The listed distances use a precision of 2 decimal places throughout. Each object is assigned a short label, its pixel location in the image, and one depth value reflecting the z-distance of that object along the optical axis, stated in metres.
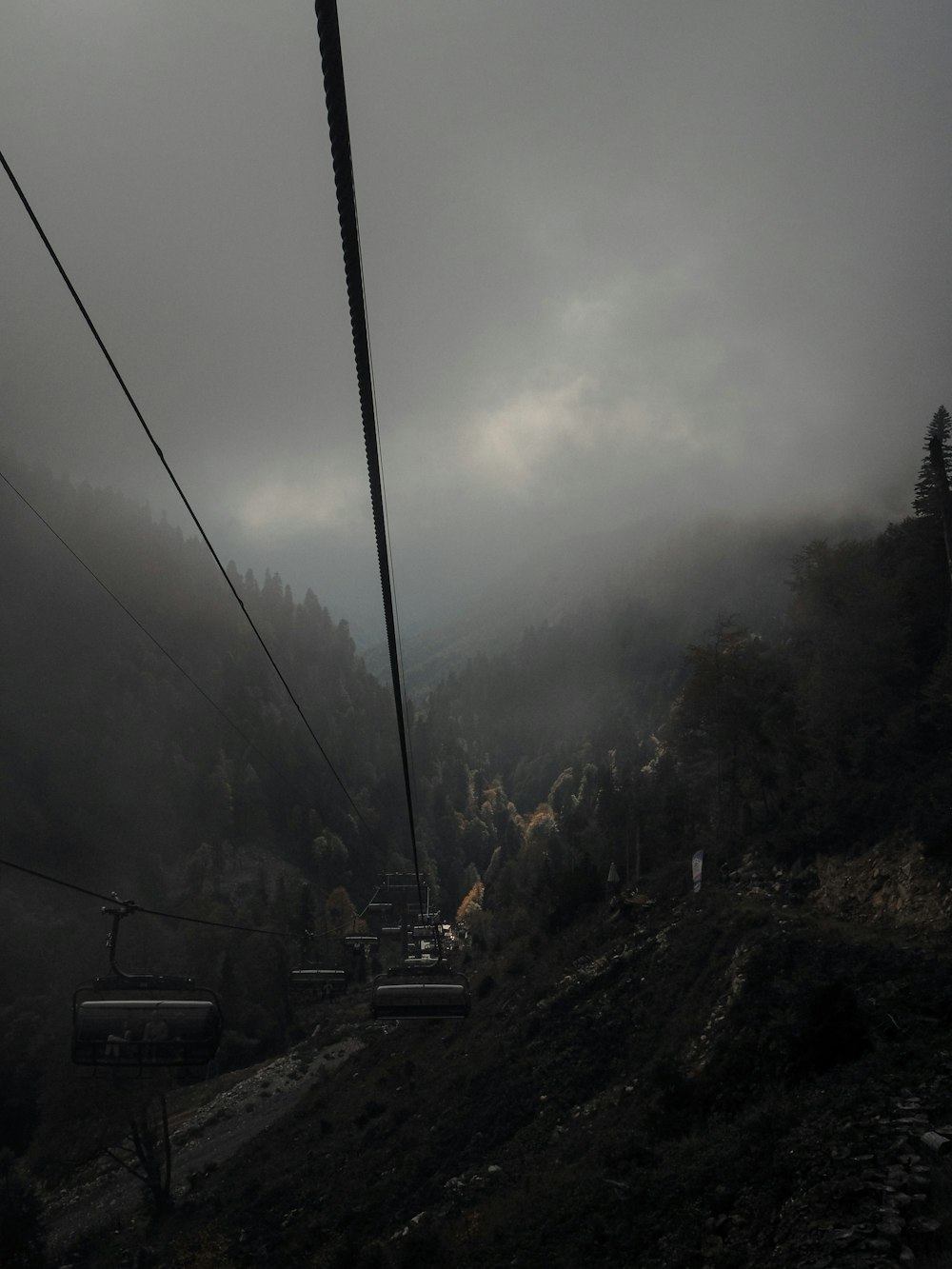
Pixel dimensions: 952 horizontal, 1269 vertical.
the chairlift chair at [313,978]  45.49
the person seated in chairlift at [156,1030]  21.14
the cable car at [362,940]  43.54
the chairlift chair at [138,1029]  20.86
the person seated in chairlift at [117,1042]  20.81
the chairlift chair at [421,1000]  23.30
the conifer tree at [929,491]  49.78
